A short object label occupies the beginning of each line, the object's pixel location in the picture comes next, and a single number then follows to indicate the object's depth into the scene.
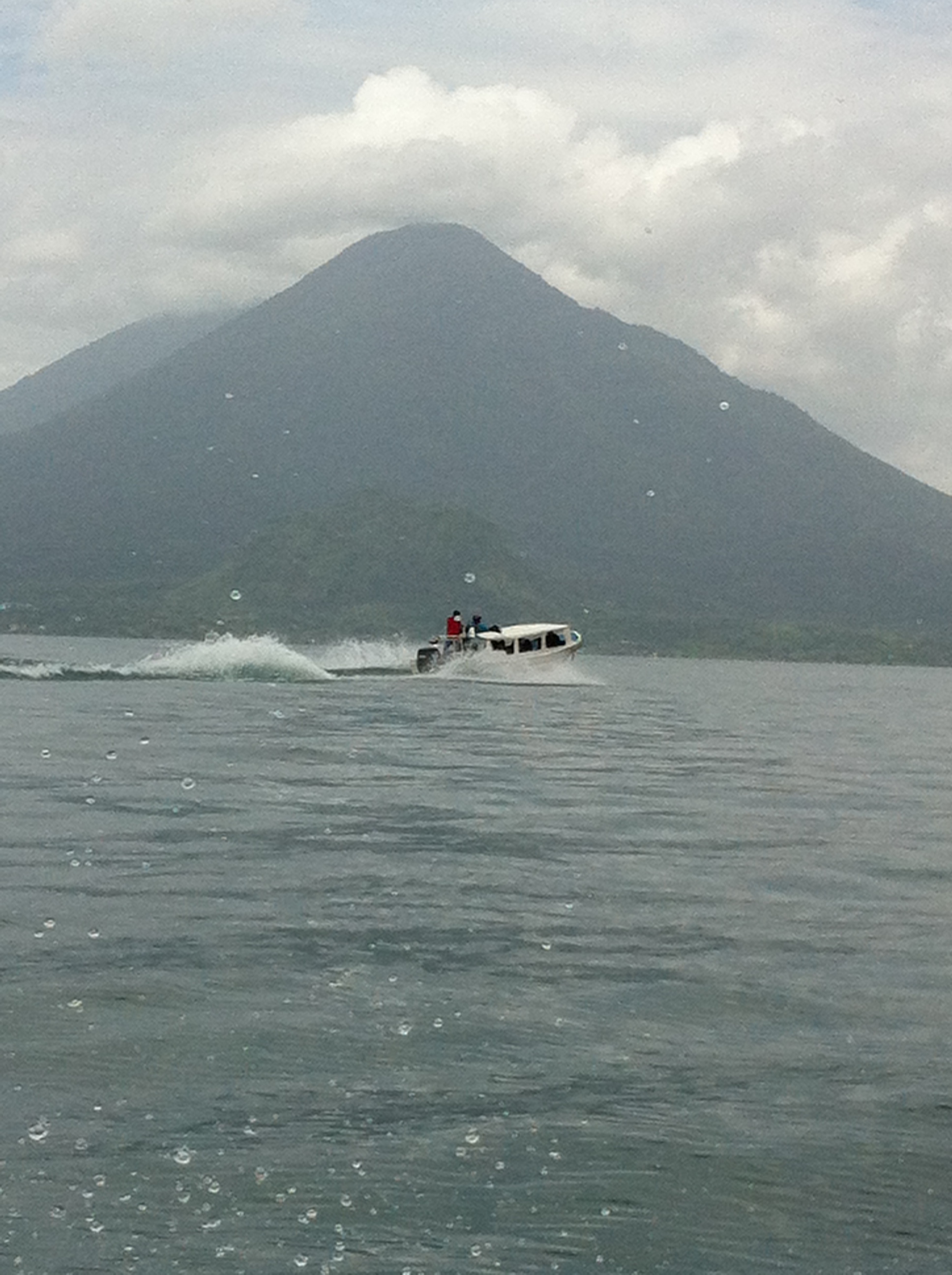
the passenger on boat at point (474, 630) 73.00
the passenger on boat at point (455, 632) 73.88
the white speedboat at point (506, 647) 72.44
